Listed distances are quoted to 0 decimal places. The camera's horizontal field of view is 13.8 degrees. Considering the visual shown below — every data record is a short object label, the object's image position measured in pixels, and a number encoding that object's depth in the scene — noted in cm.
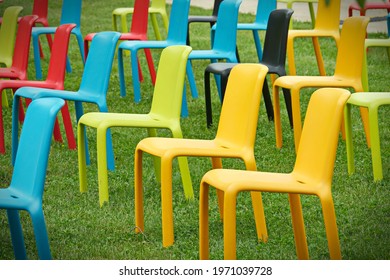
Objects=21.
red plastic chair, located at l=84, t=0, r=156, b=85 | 1446
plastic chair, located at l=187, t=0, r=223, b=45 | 1543
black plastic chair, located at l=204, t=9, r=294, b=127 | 1165
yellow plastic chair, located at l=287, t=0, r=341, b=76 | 1330
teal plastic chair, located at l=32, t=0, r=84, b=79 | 1578
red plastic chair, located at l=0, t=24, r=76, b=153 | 1102
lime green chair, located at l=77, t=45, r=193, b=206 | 896
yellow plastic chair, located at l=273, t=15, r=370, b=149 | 1041
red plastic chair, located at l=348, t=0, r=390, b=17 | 1609
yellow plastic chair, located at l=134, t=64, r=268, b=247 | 767
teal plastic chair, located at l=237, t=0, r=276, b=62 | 1511
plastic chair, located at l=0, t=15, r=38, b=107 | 1191
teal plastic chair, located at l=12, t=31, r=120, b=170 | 1025
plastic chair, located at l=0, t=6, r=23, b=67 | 1282
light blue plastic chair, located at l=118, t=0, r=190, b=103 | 1334
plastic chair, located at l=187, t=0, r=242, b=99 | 1246
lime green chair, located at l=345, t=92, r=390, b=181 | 944
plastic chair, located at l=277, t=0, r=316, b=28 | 1893
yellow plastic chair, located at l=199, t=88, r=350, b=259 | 655
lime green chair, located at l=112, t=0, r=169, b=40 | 1663
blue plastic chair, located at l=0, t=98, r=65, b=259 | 640
